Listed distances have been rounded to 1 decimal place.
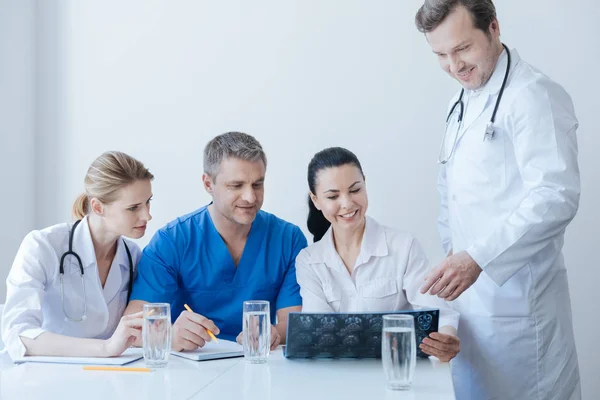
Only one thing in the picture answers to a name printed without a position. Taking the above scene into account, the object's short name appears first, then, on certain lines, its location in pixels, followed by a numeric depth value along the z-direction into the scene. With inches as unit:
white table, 50.4
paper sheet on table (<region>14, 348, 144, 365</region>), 61.3
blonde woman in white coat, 70.6
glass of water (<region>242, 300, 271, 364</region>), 61.6
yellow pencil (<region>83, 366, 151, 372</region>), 58.6
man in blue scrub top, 81.7
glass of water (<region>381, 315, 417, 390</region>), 51.4
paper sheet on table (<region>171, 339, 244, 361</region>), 63.6
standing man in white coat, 63.8
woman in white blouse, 75.0
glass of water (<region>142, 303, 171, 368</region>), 59.4
